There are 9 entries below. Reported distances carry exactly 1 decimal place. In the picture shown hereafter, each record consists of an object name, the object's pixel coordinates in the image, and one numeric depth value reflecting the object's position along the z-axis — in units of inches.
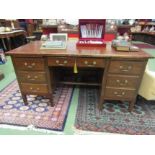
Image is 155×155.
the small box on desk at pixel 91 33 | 66.5
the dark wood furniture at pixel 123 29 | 218.7
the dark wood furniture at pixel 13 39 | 156.0
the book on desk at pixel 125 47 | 60.8
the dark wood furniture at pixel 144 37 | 252.4
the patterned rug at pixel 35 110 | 64.3
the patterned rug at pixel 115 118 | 61.1
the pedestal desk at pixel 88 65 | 57.0
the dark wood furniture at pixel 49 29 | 209.3
